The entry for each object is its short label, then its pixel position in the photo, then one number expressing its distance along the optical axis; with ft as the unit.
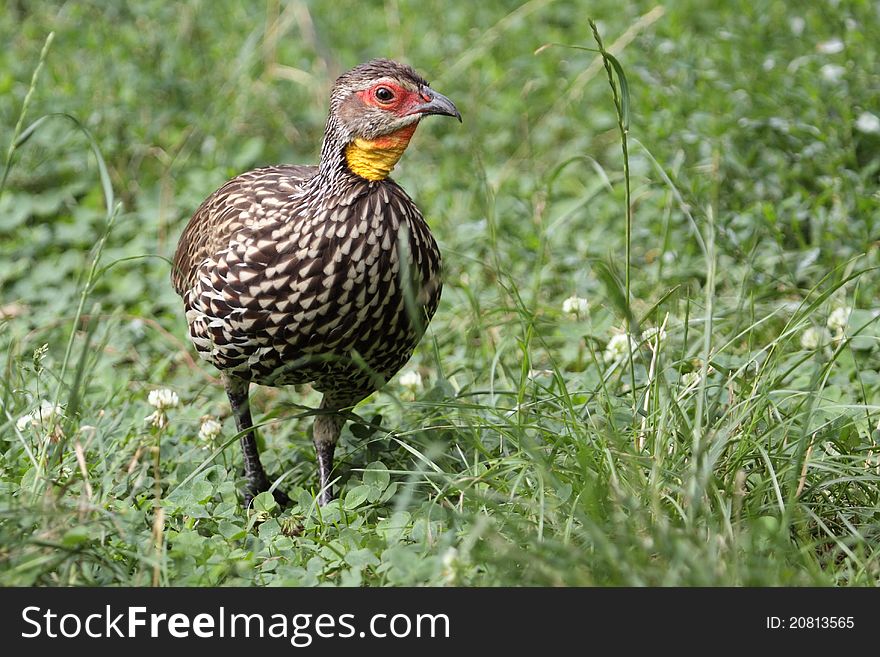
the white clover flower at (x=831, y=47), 33.81
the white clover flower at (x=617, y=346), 26.25
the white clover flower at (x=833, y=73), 33.22
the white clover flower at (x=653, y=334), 23.01
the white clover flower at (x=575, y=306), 28.32
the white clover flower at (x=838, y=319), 26.27
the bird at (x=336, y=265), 22.09
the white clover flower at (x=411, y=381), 27.45
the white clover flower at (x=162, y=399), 25.21
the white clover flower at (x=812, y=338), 26.66
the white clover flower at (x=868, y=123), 32.07
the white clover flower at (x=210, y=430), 25.94
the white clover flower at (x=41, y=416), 22.84
